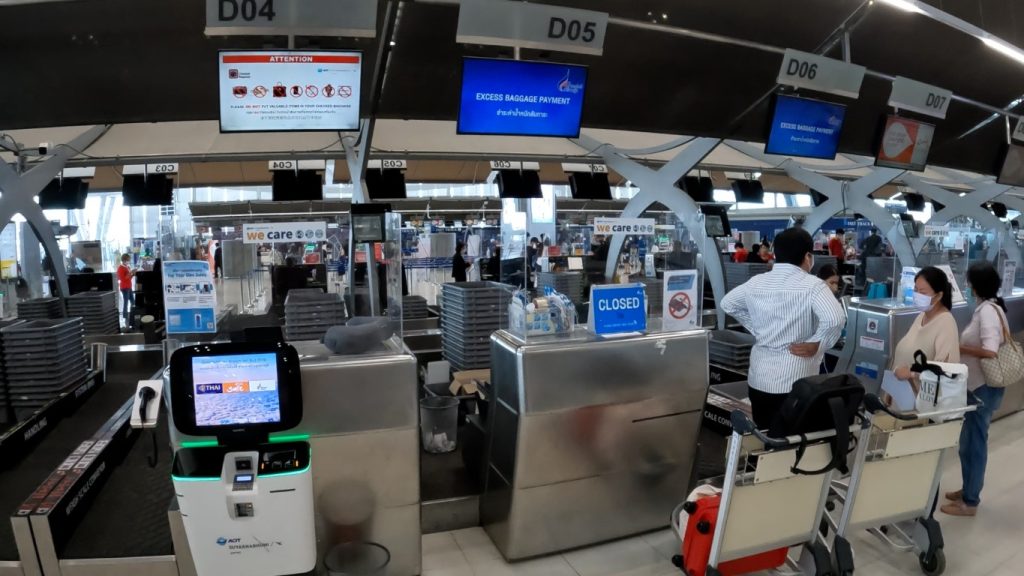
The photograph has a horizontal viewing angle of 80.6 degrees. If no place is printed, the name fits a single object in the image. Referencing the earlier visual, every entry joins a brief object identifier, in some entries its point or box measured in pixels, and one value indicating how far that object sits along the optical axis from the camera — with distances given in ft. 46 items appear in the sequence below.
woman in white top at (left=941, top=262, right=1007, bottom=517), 12.51
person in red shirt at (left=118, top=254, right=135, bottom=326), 39.24
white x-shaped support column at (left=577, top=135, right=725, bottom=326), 33.45
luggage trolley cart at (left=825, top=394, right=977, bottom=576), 9.89
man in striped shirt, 10.64
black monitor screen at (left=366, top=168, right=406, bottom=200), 36.47
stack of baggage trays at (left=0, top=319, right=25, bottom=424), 17.54
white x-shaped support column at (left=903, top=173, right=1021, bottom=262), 53.62
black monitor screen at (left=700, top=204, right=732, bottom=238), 30.73
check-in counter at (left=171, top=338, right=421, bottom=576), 9.63
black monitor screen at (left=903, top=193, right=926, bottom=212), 57.47
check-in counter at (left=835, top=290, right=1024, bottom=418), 16.55
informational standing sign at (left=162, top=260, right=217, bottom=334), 10.91
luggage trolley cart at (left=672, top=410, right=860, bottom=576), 8.82
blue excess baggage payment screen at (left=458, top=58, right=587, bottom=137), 16.17
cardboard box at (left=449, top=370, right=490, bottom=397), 17.22
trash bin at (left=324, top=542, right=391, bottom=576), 9.91
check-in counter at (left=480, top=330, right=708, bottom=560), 10.87
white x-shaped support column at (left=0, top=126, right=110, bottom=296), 28.32
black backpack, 8.59
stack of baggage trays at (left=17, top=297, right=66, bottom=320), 27.48
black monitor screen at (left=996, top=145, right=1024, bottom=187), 29.94
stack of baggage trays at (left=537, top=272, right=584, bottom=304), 21.58
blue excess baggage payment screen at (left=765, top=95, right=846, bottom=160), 21.83
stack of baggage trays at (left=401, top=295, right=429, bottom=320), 28.99
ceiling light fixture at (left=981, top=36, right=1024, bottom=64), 19.00
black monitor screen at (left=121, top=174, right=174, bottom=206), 34.19
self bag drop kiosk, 7.41
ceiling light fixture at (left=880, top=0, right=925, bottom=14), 15.89
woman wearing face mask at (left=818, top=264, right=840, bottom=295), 20.44
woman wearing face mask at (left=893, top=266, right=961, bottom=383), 11.91
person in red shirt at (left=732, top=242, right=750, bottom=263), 48.24
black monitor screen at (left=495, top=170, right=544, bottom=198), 38.42
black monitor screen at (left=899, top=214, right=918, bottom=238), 44.45
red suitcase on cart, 9.66
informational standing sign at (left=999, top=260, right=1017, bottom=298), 20.66
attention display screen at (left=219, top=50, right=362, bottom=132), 14.05
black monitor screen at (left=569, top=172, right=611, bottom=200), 40.75
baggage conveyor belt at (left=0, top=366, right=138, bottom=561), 12.18
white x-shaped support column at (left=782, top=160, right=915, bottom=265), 45.29
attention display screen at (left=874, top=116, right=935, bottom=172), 24.63
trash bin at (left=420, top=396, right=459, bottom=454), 15.17
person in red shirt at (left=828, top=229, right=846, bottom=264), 49.16
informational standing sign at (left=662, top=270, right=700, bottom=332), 12.22
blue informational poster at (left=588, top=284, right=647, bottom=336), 11.64
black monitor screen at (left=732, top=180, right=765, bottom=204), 47.62
